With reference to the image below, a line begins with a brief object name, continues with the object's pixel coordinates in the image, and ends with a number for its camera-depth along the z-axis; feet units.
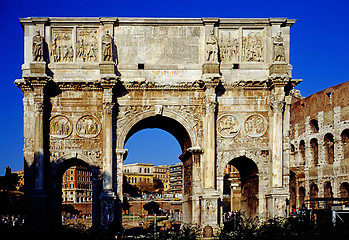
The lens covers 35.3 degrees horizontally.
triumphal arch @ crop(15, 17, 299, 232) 69.56
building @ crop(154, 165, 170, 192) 452.06
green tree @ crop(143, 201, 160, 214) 215.51
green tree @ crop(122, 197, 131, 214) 212.35
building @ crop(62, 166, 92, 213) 308.81
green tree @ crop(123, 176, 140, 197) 293.14
